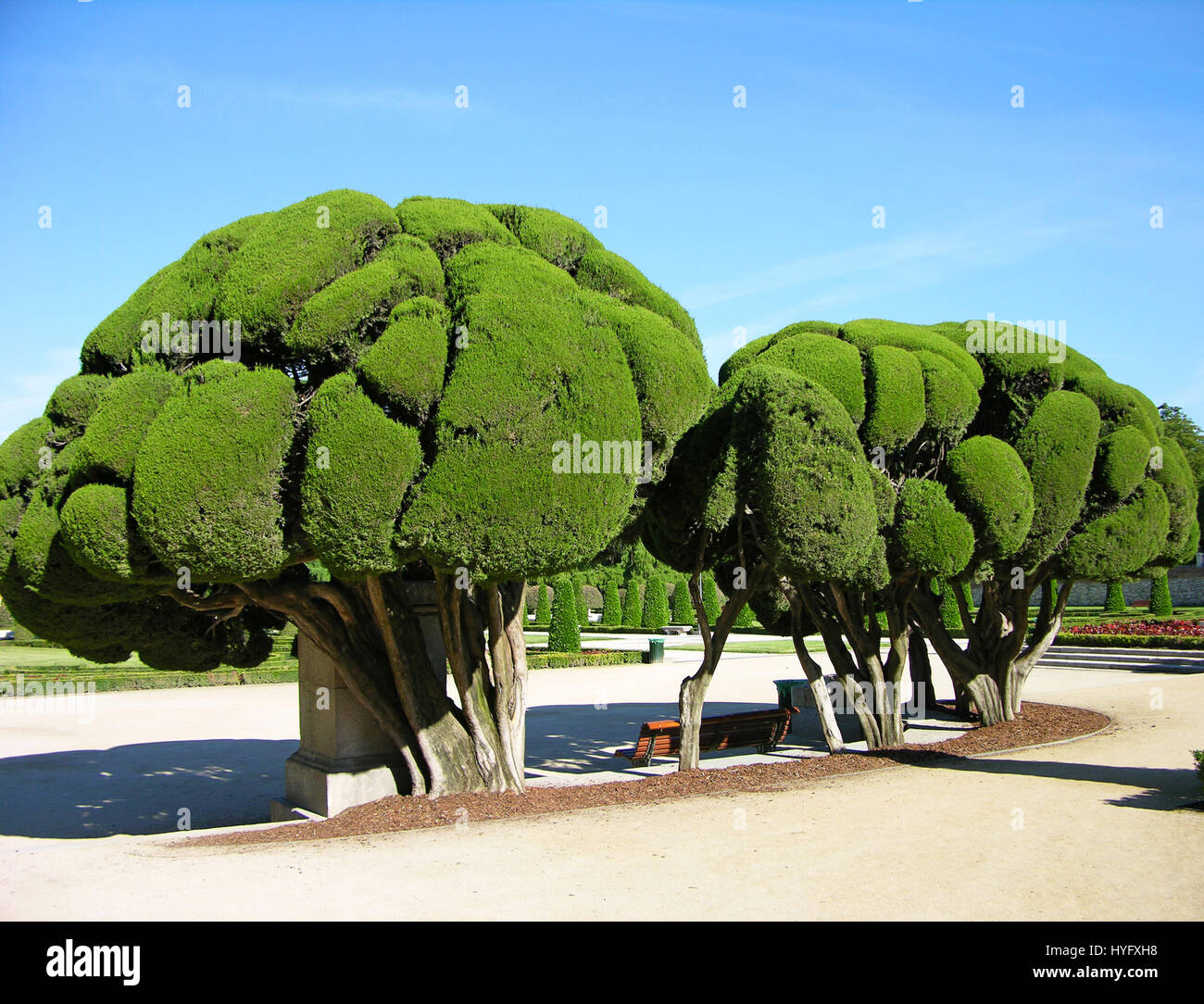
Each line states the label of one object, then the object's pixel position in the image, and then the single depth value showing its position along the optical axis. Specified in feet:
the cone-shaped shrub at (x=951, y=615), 111.34
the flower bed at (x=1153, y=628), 91.71
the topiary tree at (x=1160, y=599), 119.03
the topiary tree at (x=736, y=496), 32.45
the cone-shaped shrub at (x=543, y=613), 140.10
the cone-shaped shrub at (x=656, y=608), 138.10
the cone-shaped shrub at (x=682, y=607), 142.72
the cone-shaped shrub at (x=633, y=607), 140.97
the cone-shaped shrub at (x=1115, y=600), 129.80
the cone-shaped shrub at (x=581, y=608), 144.46
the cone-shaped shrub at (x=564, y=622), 102.01
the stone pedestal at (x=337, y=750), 32.73
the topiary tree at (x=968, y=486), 37.76
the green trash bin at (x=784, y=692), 51.01
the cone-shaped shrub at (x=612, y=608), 143.33
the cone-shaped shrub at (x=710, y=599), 103.65
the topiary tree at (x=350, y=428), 25.31
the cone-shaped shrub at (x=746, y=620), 147.95
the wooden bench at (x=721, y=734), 40.57
